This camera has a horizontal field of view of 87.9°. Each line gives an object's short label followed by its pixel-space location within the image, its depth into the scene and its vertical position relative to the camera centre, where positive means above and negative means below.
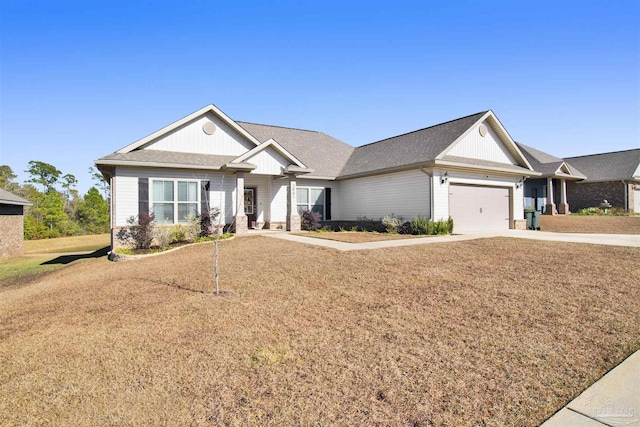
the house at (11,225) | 19.89 -0.26
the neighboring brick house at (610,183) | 26.69 +2.64
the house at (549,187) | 25.33 +2.23
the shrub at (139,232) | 13.52 -0.53
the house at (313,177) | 14.71 +2.06
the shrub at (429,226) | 14.77 -0.46
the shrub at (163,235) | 13.24 -0.64
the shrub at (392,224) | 16.11 -0.36
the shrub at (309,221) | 17.89 -0.19
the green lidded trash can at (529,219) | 19.27 -0.23
